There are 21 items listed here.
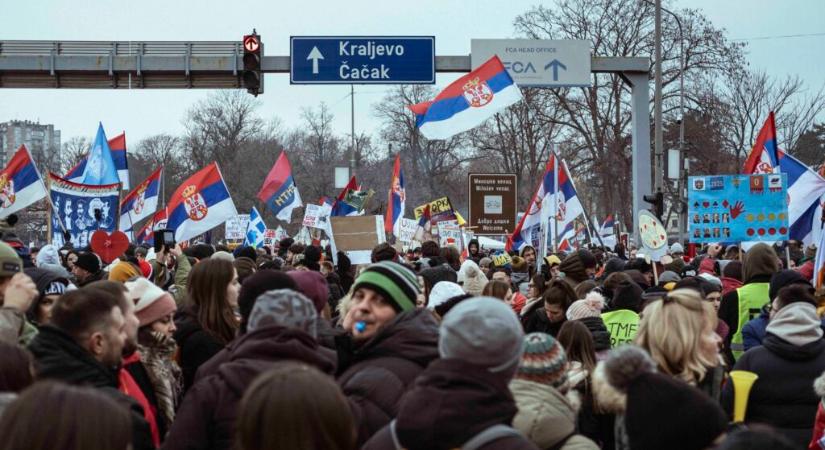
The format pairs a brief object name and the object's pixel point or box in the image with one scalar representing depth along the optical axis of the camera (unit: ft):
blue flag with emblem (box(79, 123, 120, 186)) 59.11
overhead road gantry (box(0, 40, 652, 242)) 69.72
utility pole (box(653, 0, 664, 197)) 80.43
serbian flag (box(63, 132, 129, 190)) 64.34
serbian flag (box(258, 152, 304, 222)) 77.71
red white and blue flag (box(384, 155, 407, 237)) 72.23
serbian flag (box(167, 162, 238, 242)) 55.11
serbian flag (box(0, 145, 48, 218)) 51.57
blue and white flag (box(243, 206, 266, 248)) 91.56
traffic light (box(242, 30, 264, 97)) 62.34
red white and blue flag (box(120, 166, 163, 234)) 64.80
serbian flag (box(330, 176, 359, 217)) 66.23
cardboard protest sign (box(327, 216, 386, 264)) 45.83
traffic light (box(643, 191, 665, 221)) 69.46
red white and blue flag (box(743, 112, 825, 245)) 45.27
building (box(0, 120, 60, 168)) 503.61
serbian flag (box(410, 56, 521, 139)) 52.29
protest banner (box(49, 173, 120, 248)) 48.42
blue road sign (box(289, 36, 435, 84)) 69.26
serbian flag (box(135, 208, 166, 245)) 75.67
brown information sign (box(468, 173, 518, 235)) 74.69
